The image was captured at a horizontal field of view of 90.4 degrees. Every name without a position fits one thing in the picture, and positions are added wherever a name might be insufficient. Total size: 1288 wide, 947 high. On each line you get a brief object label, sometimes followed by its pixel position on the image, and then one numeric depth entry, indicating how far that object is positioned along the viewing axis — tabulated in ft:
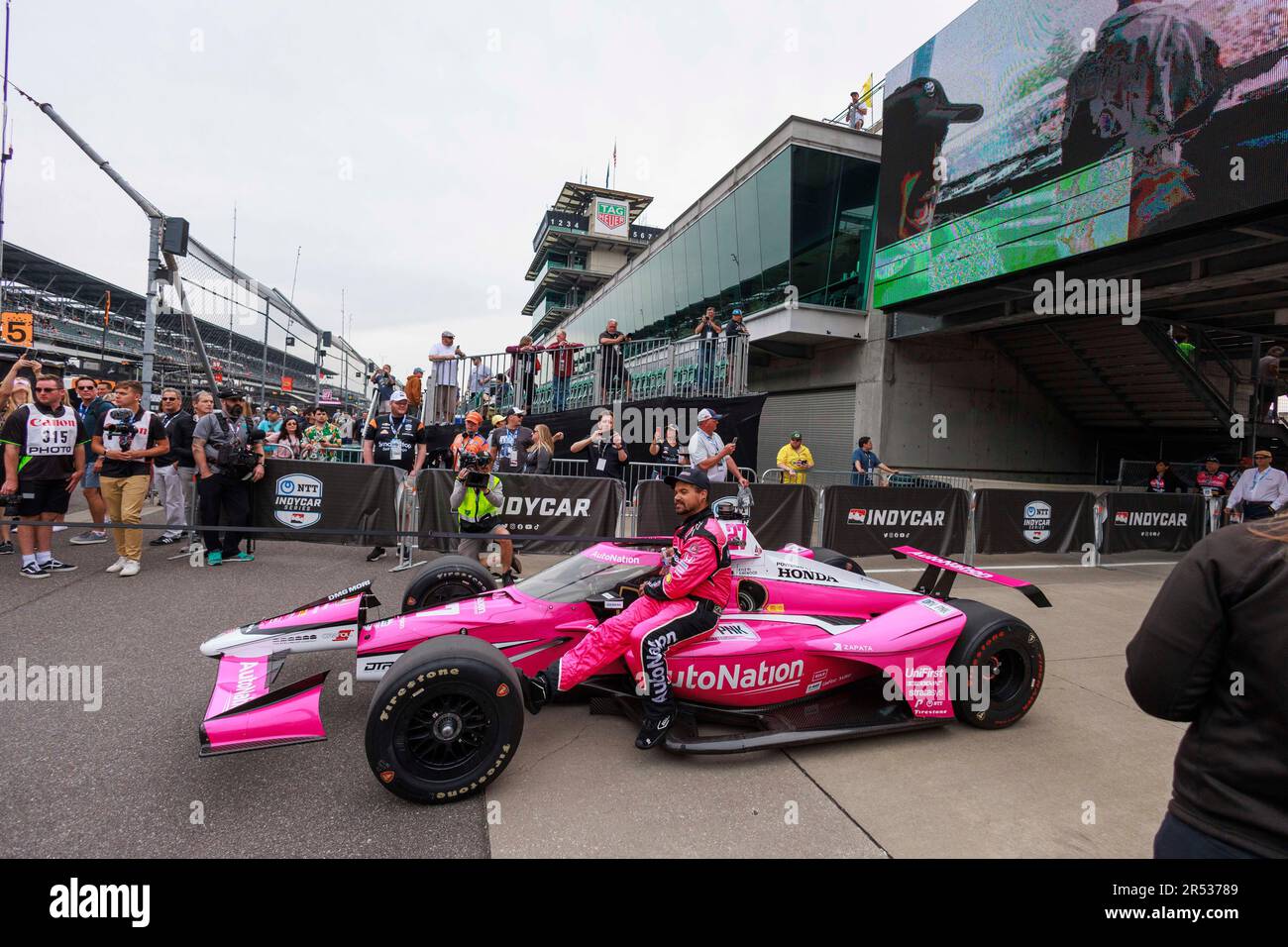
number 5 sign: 48.65
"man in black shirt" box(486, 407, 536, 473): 31.86
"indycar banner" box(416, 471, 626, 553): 27.14
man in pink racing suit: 11.48
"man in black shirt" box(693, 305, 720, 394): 40.60
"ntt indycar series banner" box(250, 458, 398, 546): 26.53
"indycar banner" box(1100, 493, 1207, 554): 34.63
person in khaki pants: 22.20
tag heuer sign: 172.76
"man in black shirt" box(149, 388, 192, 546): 24.88
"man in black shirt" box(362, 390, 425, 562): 29.37
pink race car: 9.75
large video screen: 31.04
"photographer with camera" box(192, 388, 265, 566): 24.34
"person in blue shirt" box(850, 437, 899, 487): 39.65
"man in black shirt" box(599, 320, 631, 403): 41.66
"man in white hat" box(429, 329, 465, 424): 41.91
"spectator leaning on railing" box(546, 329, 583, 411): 43.27
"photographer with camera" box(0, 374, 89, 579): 21.50
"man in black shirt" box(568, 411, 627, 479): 31.42
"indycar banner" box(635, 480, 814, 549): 28.02
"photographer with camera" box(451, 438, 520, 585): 21.06
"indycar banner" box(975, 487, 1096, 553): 31.89
